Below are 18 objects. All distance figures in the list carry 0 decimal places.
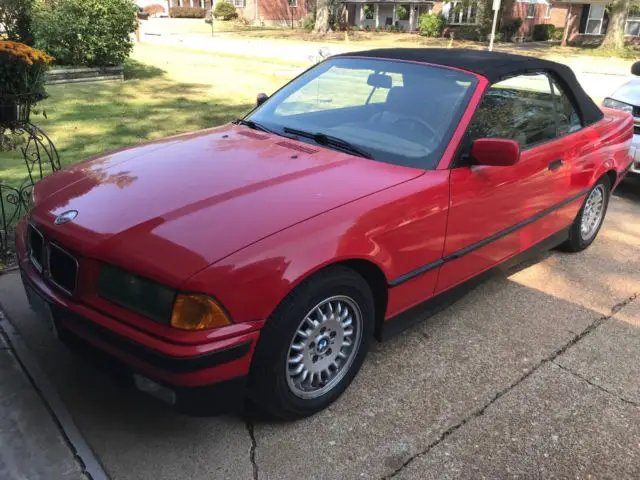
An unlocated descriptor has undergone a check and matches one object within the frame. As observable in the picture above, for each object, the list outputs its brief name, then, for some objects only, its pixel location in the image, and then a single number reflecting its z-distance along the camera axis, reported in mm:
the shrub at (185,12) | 53781
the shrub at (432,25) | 39844
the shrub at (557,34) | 40206
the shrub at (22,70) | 4125
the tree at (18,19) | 11305
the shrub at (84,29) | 11195
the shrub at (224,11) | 51719
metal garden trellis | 4102
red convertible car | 2203
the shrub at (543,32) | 40781
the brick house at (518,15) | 36844
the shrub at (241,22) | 49575
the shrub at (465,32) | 38250
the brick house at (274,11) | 50750
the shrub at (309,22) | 42369
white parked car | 6043
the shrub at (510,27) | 37594
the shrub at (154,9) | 55716
